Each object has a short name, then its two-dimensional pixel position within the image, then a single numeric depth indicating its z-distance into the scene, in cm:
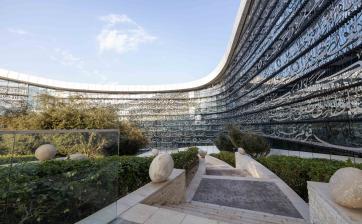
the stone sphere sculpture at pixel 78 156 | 442
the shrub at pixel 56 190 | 267
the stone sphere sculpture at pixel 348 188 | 302
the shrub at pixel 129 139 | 2197
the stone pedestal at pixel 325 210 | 288
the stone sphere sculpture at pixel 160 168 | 586
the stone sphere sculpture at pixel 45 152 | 360
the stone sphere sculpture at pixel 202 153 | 2004
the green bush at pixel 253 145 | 2009
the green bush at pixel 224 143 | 2975
